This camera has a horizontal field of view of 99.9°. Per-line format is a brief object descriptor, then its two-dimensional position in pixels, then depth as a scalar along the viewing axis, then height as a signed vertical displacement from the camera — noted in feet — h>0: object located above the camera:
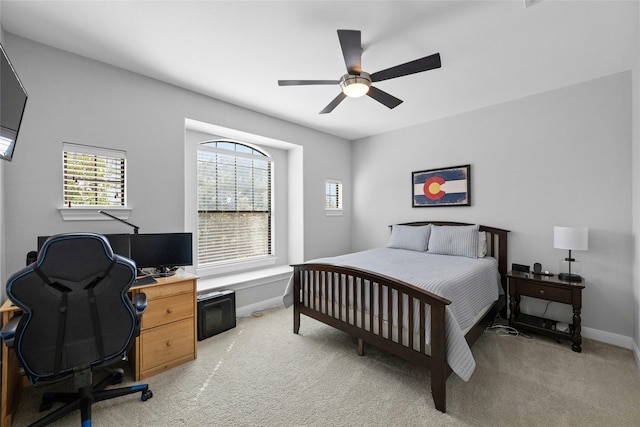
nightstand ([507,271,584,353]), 8.38 -2.87
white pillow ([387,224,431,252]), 12.34 -1.26
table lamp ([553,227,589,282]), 8.62 -1.00
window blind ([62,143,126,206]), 7.67 +1.11
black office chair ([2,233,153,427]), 4.61 -1.86
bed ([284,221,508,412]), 6.01 -2.40
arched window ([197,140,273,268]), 11.80 +0.43
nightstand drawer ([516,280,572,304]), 8.61 -2.72
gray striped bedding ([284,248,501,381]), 5.93 -1.94
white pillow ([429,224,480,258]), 10.83 -1.25
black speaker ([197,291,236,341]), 9.23 -3.60
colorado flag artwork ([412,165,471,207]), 12.34 +1.16
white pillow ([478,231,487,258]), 10.89 -1.38
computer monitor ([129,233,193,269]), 8.12 -1.17
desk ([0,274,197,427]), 7.02 -3.26
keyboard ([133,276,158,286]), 7.27 -1.90
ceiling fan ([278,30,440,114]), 5.83 +3.46
